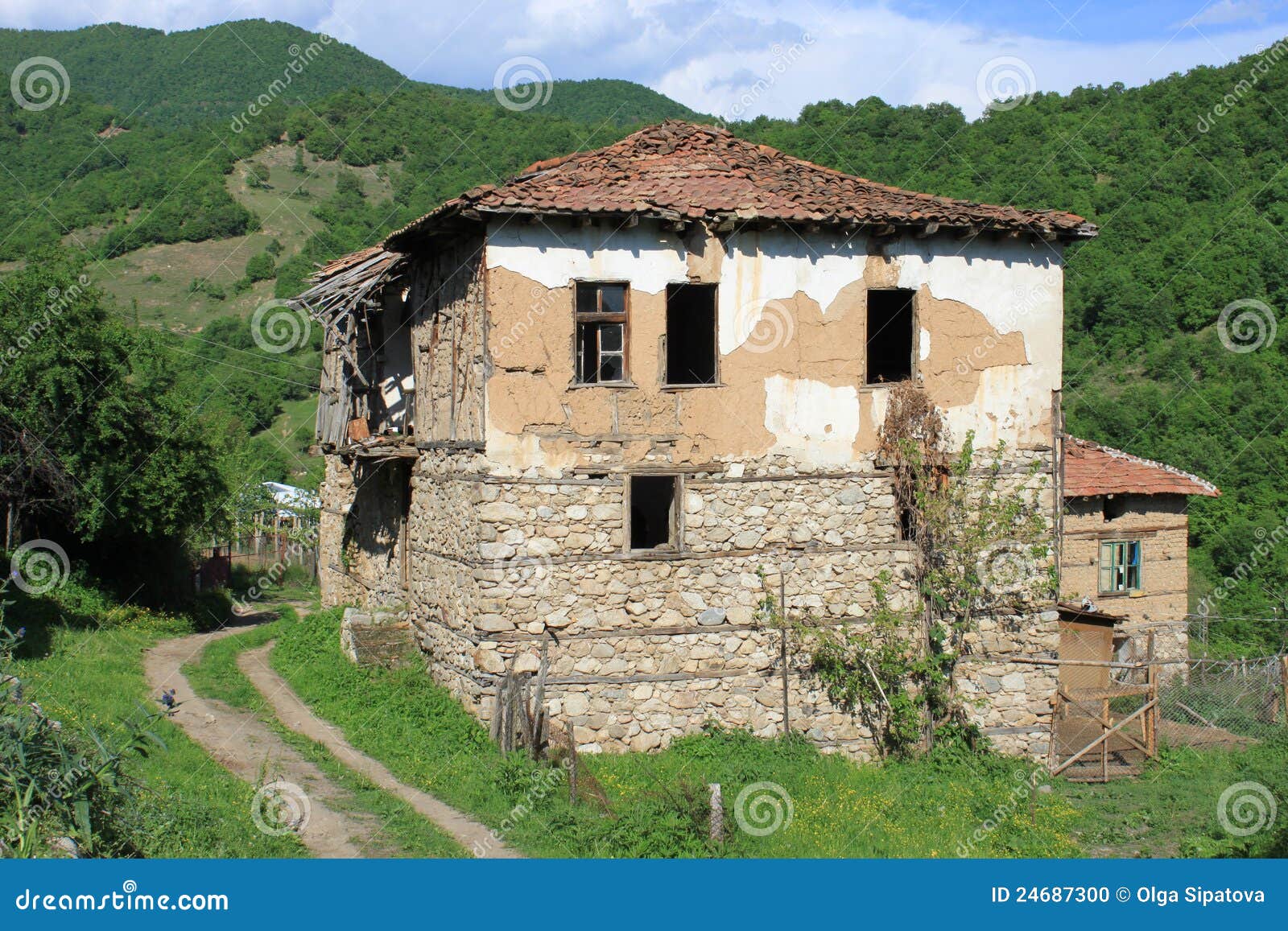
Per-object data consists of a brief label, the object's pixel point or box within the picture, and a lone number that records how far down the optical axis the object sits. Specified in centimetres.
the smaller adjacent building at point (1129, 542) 2341
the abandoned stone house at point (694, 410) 1311
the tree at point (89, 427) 1953
